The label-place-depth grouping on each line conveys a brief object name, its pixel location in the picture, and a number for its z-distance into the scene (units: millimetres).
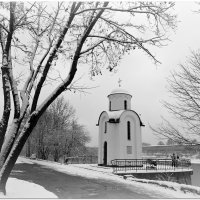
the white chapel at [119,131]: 29453
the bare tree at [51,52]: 7258
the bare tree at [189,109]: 8828
